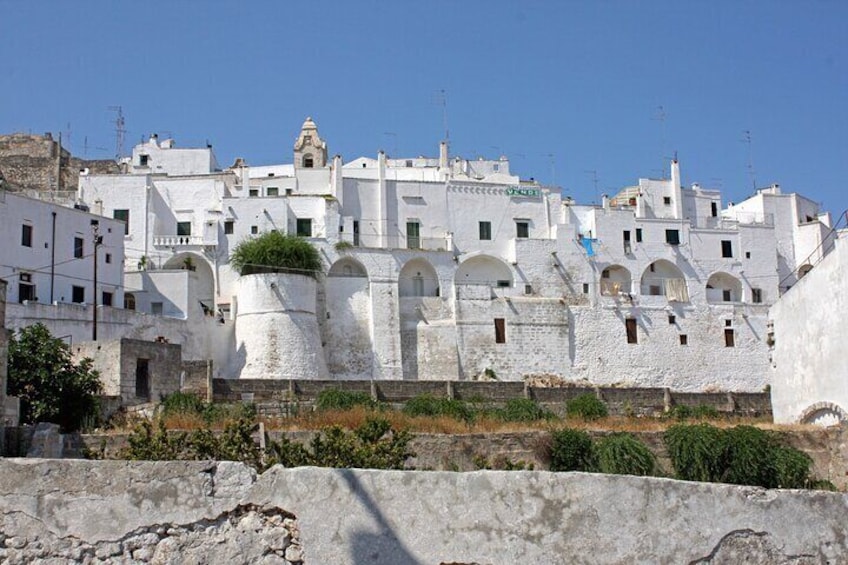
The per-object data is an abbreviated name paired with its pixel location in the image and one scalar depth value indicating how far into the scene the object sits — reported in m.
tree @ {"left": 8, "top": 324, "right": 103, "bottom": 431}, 27.38
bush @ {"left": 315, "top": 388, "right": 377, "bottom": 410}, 32.78
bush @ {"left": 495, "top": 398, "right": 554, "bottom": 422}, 32.00
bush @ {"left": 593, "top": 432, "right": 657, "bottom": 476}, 22.25
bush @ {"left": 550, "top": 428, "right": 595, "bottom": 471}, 22.92
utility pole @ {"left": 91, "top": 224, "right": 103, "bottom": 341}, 39.97
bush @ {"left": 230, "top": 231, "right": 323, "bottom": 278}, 47.78
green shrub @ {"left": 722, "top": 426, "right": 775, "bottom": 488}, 22.14
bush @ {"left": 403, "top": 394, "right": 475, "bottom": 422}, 31.53
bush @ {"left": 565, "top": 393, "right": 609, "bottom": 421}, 34.84
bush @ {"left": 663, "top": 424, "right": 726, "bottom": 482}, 22.75
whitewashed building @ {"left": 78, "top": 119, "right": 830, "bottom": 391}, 49.72
